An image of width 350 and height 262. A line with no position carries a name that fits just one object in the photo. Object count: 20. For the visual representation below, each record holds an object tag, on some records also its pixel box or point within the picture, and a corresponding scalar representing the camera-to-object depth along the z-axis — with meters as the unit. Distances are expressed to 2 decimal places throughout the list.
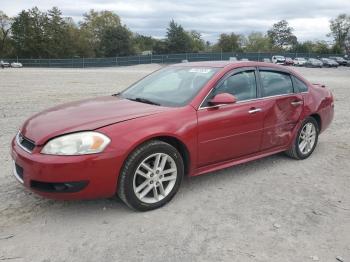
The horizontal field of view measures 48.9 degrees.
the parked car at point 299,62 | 61.11
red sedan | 3.50
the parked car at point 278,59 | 57.06
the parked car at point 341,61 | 66.19
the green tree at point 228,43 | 103.49
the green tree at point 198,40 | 109.10
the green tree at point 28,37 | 79.12
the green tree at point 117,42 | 81.56
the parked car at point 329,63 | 59.41
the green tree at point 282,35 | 123.06
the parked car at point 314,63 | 58.24
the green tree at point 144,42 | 116.93
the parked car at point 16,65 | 65.99
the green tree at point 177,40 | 79.69
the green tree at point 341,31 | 99.06
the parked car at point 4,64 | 59.55
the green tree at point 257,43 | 120.38
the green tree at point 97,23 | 94.44
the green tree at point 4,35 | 81.25
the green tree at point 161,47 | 80.31
